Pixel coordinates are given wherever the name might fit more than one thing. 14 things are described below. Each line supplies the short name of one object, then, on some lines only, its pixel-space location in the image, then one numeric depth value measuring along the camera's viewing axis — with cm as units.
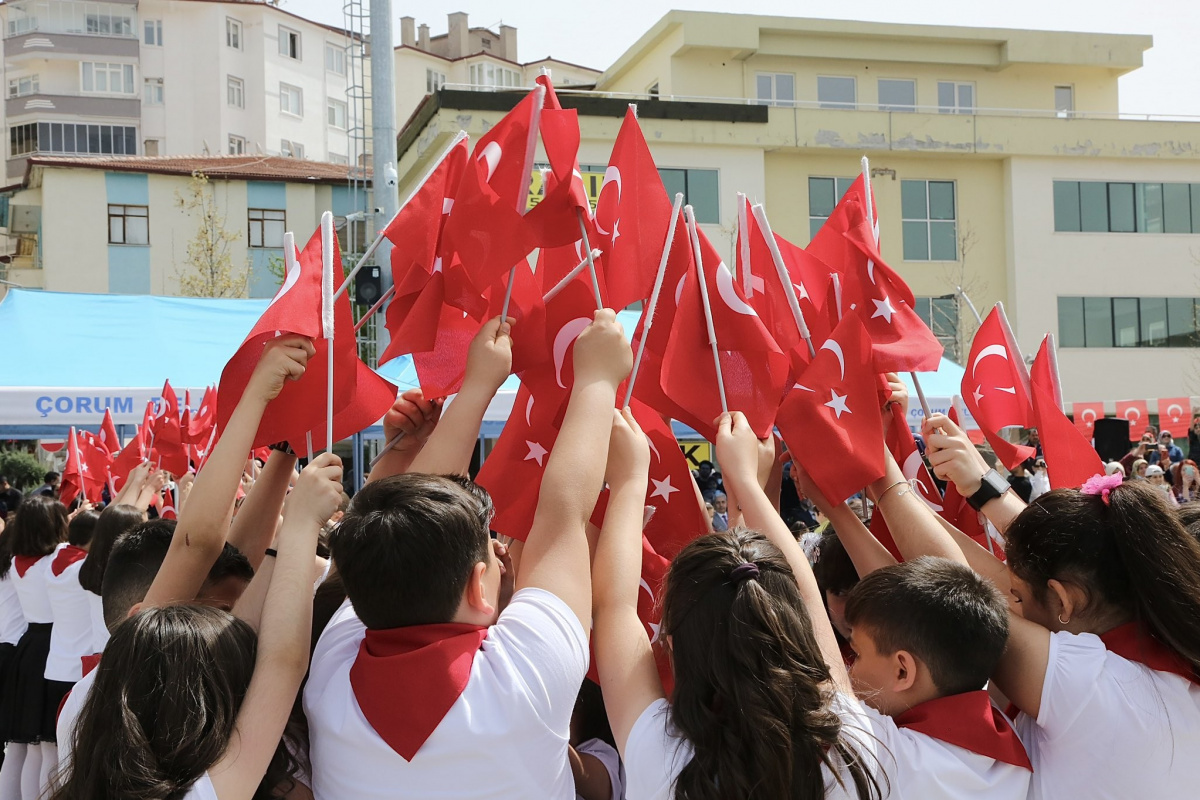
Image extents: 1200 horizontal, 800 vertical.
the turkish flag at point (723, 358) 299
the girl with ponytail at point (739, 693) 182
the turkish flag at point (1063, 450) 323
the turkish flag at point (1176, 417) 2128
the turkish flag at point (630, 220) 315
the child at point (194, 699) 187
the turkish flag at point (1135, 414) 1967
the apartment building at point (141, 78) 4491
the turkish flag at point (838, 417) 280
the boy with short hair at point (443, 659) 189
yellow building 2783
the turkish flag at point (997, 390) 356
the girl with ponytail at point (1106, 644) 206
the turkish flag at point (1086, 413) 1944
